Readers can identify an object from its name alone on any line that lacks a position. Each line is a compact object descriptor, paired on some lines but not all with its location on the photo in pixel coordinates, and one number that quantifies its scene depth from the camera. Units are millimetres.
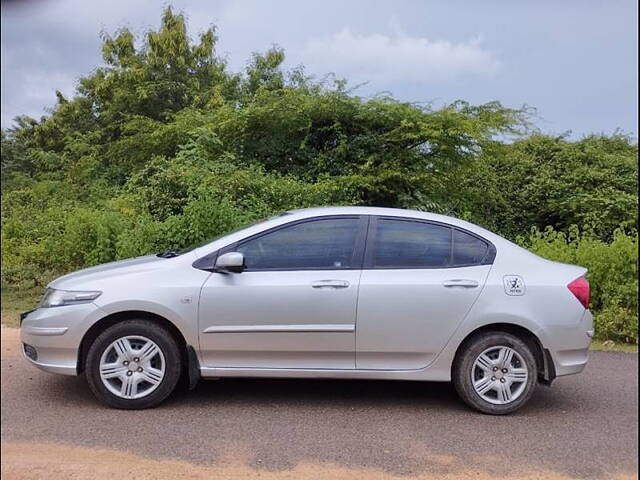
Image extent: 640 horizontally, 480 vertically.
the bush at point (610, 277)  7074
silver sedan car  4434
